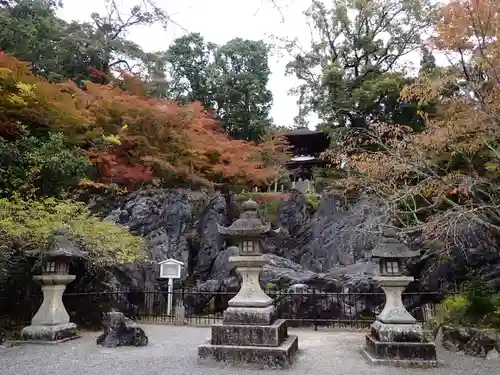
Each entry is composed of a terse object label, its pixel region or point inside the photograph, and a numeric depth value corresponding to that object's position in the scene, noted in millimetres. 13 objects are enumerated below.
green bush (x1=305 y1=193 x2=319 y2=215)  19859
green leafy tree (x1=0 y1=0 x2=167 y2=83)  17453
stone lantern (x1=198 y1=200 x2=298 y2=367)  6629
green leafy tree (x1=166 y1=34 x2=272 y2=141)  25688
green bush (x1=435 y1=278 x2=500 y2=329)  7859
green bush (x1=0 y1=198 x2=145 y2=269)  8969
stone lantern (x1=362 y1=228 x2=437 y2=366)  6699
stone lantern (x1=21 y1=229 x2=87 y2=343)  8727
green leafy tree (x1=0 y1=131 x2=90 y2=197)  11078
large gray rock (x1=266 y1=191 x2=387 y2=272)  16109
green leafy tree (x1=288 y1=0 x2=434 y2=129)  19297
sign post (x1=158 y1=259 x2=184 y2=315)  13258
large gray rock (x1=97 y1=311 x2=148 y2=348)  8188
